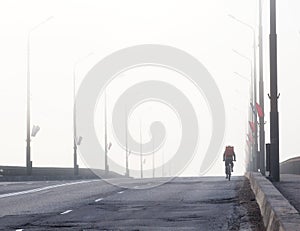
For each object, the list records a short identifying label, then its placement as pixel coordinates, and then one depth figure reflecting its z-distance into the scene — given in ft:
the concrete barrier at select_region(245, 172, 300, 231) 46.85
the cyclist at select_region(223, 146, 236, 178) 167.51
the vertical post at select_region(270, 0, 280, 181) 110.32
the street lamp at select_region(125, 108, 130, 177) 363.89
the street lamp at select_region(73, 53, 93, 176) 256.93
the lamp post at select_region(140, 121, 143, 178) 398.40
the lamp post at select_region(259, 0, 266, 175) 160.25
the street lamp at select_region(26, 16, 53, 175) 208.94
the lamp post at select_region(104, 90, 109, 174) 317.05
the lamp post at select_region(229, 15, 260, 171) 202.79
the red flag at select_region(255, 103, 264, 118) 128.06
